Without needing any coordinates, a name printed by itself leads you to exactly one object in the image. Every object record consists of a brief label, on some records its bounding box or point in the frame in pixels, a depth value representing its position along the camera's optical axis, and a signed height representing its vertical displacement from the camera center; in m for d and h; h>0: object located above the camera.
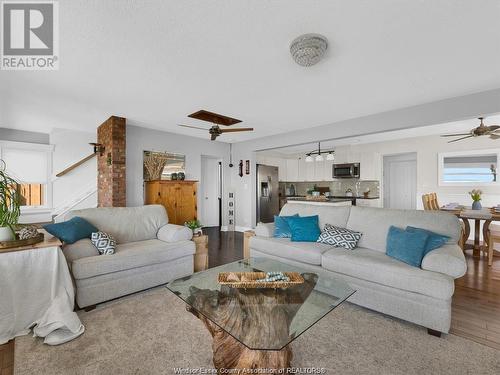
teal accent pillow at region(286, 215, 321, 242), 3.07 -0.55
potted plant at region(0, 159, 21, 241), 2.02 -0.18
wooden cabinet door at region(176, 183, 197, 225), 4.80 -0.33
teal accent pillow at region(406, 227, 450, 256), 2.22 -0.51
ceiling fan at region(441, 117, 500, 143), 3.62 +0.91
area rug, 1.56 -1.20
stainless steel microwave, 6.73 +0.51
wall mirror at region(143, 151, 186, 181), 5.10 +0.51
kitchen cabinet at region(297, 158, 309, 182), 7.90 +0.59
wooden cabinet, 4.61 -0.22
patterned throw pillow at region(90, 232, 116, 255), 2.54 -0.62
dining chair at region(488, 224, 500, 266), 3.33 -0.75
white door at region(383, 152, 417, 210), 6.36 +0.19
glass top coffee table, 1.24 -0.76
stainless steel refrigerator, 6.54 -0.17
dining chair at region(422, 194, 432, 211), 4.41 -0.27
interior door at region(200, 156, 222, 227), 6.57 -0.08
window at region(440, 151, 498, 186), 5.00 +0.45
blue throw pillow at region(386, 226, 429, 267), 2.18 -0.57
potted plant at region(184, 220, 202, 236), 3.38 -0.58
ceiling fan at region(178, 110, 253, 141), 3.74 +1.22
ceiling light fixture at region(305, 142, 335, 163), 5.88 +0.78
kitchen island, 6.08 -0.37
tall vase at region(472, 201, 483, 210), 4.00 -0.30
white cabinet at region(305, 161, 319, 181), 7.68 +0.55
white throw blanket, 1.87 -0.94
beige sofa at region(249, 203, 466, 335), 1.92 -0.75
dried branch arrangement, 5.10 +0.52
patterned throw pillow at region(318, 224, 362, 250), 2.77 -0.60
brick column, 4.16 +0.45
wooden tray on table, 1.74 -0.72
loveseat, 2.30 -0.75
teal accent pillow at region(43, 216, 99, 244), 2.42 -0.46
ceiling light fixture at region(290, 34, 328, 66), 1.89 +1.17
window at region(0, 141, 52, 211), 5.08 +0.40
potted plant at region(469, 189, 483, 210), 4.00 -0.24
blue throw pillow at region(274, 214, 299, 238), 3.28 -0.58
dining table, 3.59 -0.47
